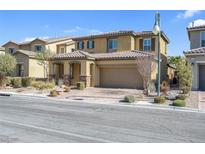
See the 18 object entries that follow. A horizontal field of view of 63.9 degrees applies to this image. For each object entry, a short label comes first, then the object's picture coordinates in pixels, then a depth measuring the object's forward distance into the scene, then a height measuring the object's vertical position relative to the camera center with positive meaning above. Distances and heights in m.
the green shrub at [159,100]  10.96 -1.49
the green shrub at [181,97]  11.39 -1.35
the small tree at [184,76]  12.81 +0.12
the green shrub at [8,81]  20.04 -0.40
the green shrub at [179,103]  10.09 -1.57
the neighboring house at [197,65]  15.48 +1.19
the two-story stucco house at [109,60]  18.15 +1.97
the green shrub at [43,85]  16.95 -0.77
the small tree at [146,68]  14.16 +0.83
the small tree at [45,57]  20.62 +2.62
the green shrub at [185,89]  12.86 -0.90
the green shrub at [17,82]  18.79 -0.49
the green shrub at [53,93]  14.07 -1.36
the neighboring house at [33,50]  23.82 +4.86
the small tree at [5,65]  19.37 +1.51
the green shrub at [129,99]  11.44 -1.49
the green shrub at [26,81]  18.66 -0.37
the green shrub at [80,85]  17.05 -0.77
